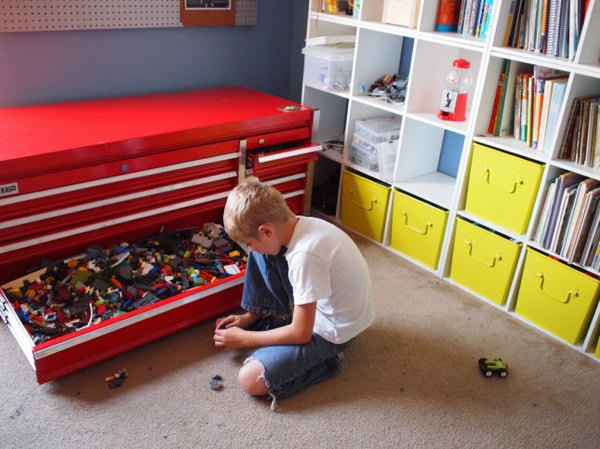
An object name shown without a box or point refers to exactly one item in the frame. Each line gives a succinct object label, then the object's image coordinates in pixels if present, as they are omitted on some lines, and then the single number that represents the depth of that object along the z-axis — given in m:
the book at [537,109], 2.01
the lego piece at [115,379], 1.70
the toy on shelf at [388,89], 2.55
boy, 1.56
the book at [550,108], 1.95
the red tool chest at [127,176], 1.73
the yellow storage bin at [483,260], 2.18
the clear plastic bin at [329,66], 2.62
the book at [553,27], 1.88
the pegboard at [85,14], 2.09
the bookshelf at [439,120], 1.94
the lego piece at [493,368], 1.87
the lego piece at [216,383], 1.73
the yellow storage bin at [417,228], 2.40
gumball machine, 2.30
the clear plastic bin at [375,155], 2.54
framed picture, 2.52
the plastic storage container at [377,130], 2.58
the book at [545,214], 1.99
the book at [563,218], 1.94
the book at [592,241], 1.89
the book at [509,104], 2.10
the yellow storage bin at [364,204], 2.60
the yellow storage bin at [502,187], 2.05
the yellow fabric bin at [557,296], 1.96
